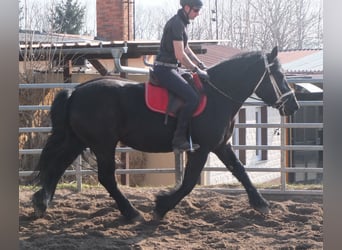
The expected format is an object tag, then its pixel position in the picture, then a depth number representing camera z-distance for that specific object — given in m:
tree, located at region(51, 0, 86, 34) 30.88
